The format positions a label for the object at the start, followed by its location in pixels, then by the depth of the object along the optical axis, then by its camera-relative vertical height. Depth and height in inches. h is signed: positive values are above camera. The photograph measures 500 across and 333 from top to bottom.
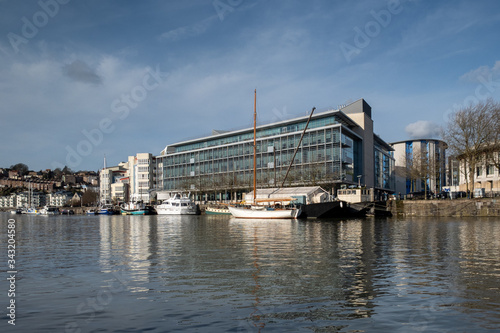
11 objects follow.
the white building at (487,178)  3117.6 +13.4
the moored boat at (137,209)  4471.5 -277.7
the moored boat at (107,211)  5019.7 -319.3
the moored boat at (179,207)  3986.2 -225.1
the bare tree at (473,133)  2667.3 +307.1
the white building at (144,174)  6825.8 +178.6
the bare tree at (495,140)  2618.8 +254.2
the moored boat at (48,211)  5978.8 -372.1
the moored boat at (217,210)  3585.6 -242.5
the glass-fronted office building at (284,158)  3909.9 +280.4
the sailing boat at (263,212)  2591.0 -190.6
